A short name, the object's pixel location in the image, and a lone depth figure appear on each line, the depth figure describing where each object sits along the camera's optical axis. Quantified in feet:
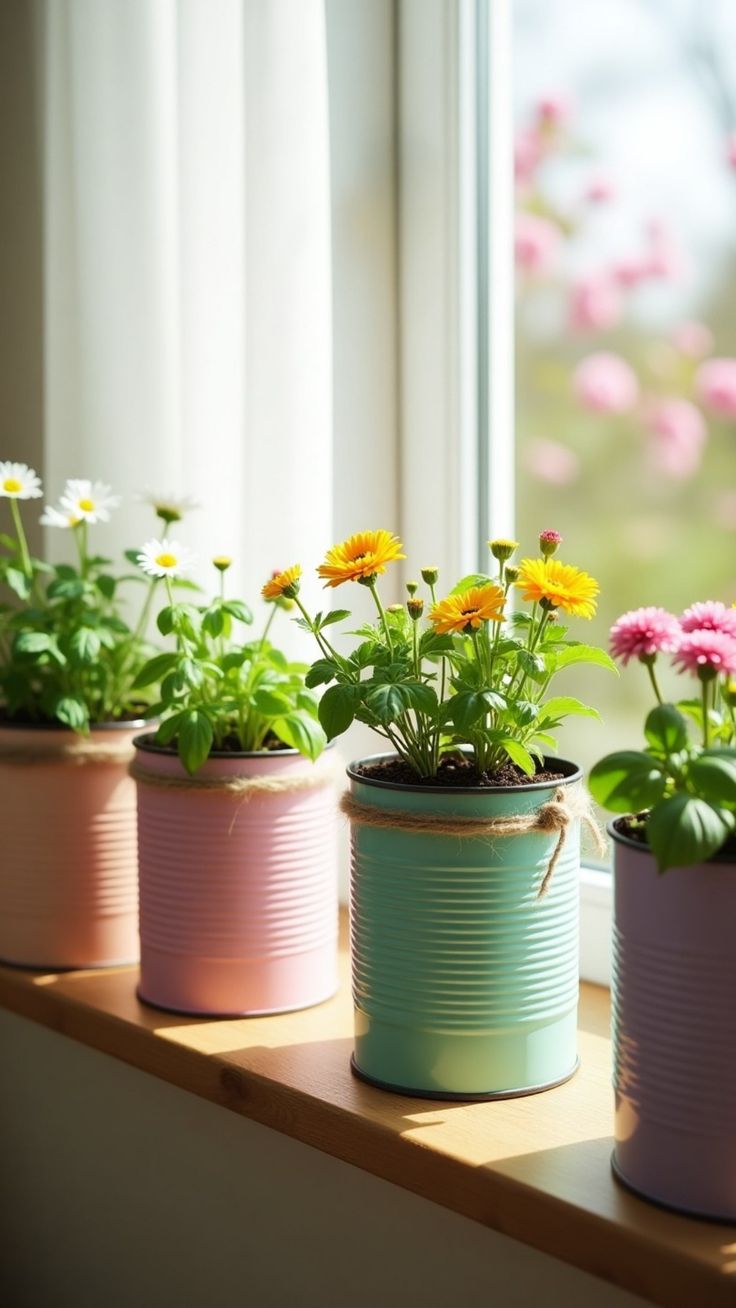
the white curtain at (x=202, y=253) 4.00
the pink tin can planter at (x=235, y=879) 3.67
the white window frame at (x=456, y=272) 4.28
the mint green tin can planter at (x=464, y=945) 3.07
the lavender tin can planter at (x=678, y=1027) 2.52
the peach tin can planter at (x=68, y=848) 4.10
